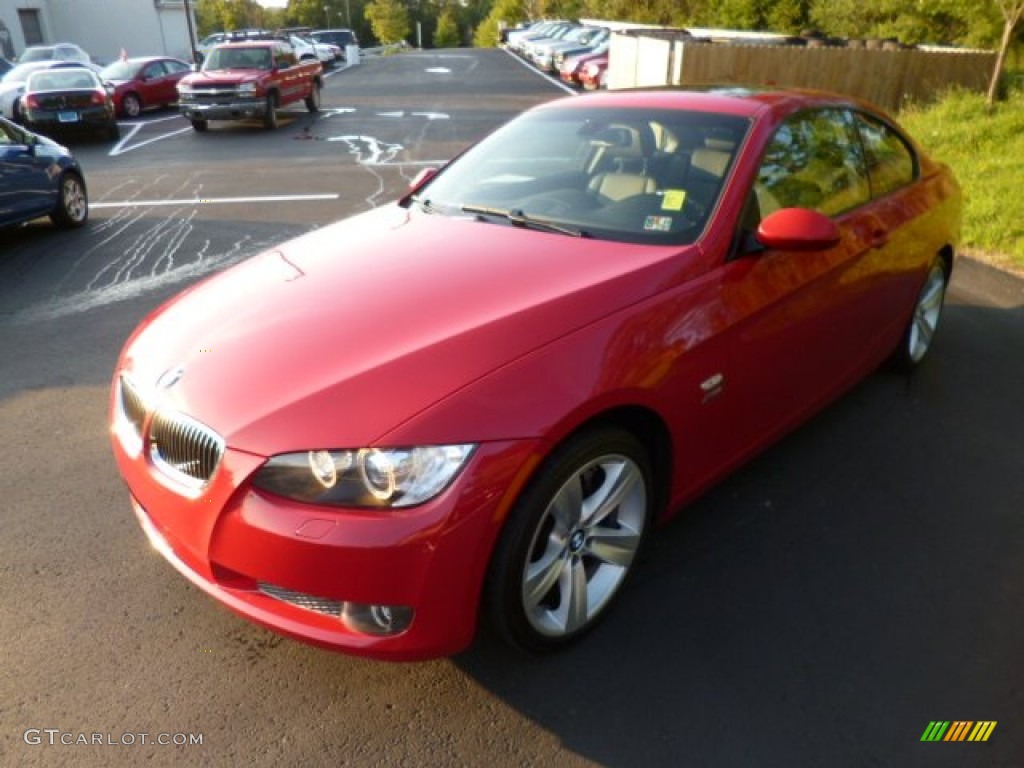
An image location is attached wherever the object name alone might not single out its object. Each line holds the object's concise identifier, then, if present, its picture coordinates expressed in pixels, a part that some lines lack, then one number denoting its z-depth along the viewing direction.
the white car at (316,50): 31.91
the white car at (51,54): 27.03
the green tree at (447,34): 83.44
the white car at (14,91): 16.58
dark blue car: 7.43
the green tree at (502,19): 74.57
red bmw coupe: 2.10
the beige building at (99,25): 42.28
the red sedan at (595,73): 23.17
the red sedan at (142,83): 19.14
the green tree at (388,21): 75.38
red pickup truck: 16.11
